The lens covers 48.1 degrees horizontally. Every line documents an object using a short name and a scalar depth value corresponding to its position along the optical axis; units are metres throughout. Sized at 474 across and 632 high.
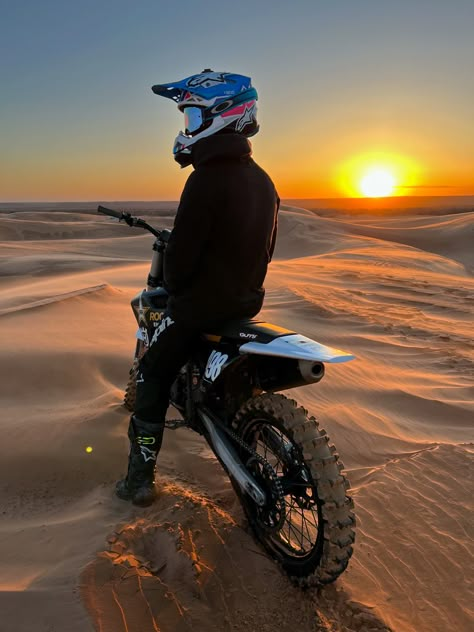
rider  2.57
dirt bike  2.34
